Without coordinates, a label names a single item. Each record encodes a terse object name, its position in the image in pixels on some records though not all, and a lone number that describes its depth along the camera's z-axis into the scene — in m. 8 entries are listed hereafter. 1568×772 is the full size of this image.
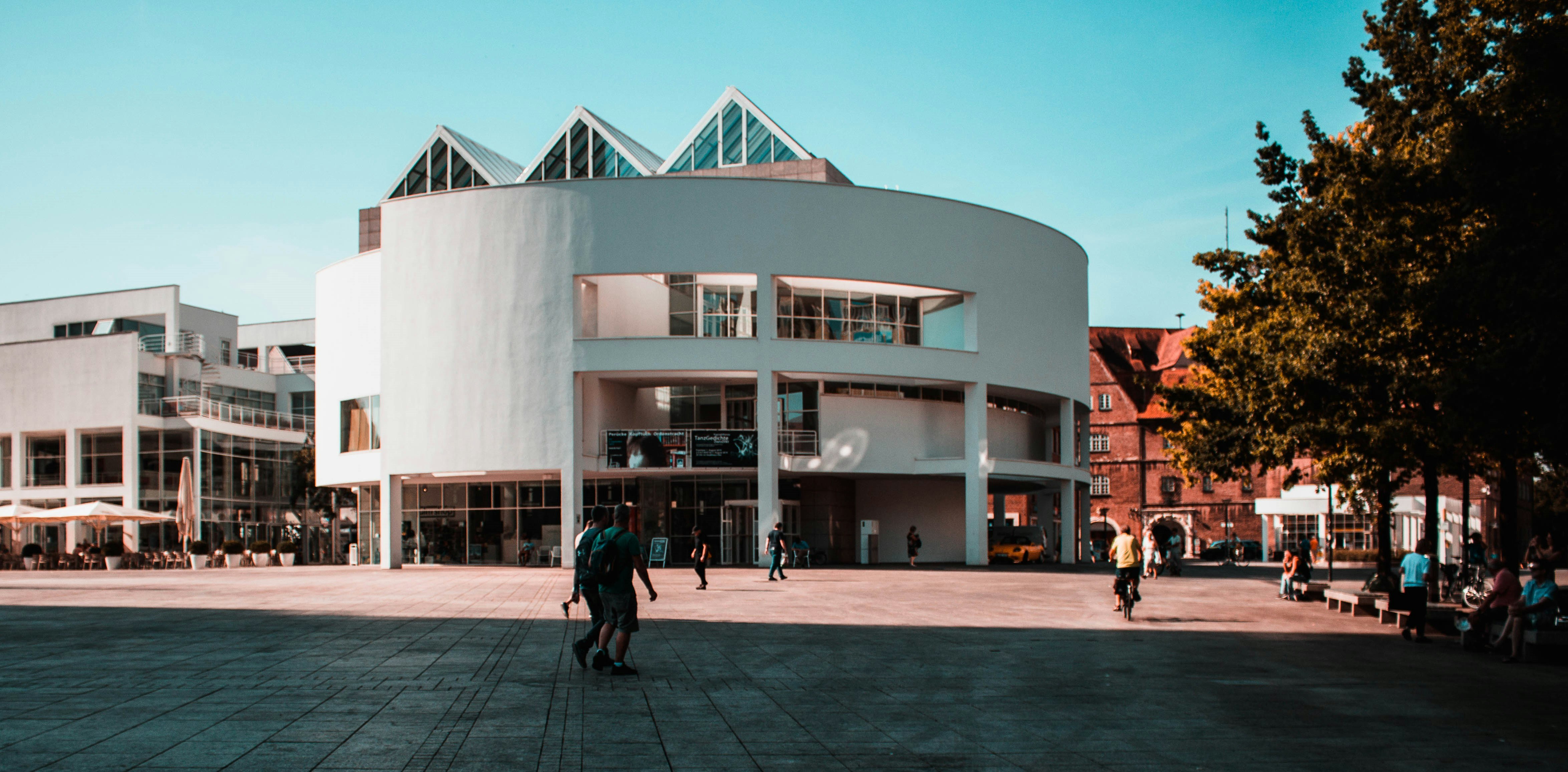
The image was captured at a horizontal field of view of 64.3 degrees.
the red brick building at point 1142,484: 71.12
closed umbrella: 43.75
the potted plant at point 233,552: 47.69
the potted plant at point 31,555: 43.72
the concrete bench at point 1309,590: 24.67
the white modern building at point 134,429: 51.56
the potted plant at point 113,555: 43.12
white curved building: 37.34
